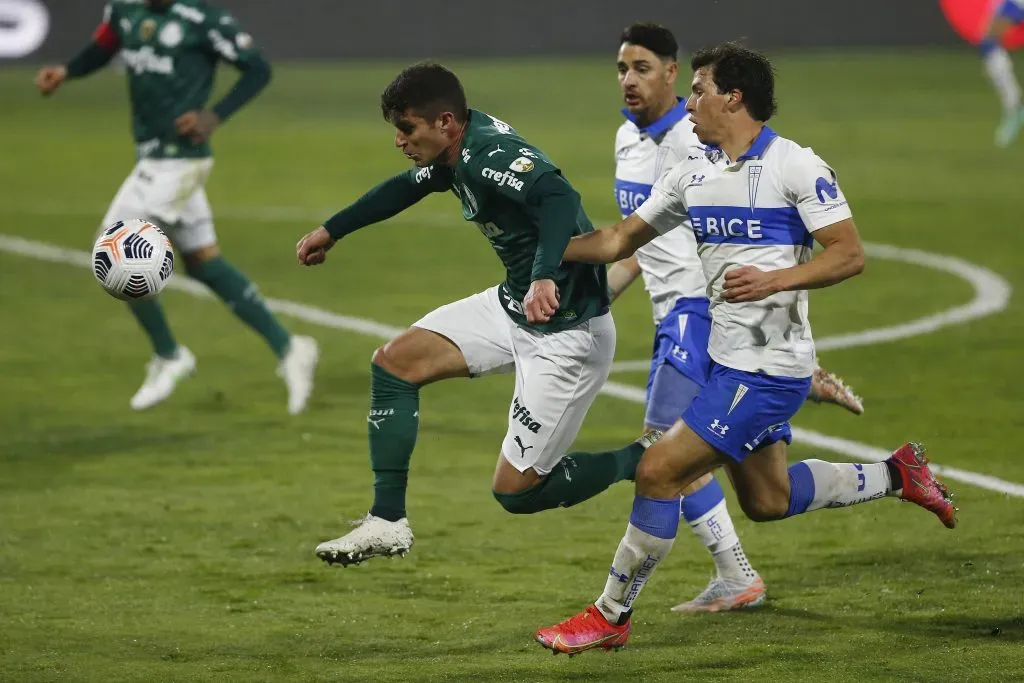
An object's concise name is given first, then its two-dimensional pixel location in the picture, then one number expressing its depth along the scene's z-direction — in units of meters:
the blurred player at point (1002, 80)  44.66
